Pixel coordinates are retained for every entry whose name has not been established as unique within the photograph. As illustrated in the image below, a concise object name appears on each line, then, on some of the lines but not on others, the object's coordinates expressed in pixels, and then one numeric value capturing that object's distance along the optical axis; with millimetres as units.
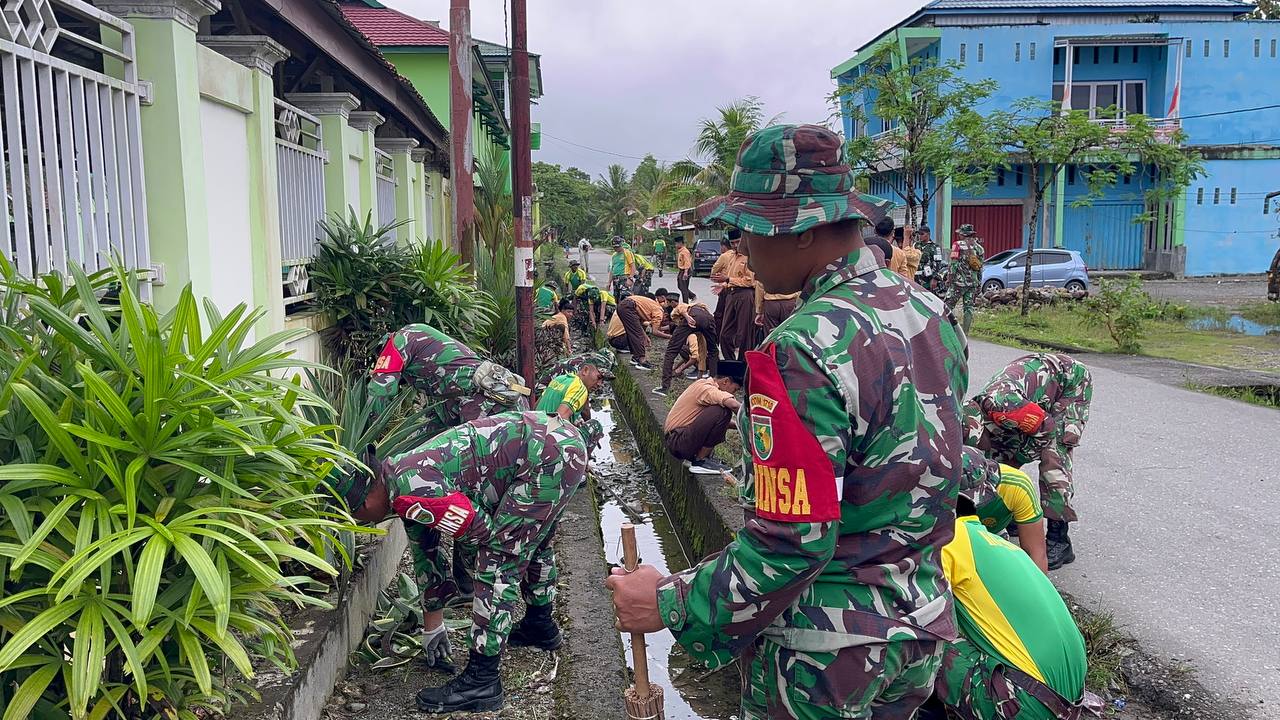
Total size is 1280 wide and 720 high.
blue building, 27062
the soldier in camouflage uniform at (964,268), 15320
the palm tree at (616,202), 68625
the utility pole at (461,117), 9719
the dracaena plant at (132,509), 2285
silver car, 23281
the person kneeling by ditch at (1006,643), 2832
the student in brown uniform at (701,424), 6590
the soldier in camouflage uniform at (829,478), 1803
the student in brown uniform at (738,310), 9266
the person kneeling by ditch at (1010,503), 3879
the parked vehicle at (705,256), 33125
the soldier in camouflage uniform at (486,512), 3779
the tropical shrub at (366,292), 6941
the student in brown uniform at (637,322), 12906
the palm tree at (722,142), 34688
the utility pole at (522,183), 8039
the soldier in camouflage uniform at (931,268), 14095
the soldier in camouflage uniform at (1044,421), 4965
